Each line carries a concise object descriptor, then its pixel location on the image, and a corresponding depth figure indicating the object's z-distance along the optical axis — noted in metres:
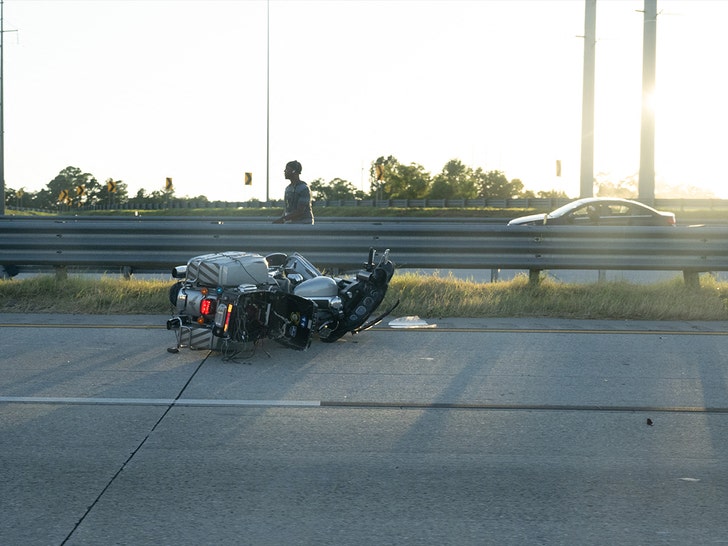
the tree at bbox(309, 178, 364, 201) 118.75
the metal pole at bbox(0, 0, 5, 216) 39.09
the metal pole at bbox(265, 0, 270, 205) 49.75
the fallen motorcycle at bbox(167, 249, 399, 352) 7.95
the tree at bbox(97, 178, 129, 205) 152.61
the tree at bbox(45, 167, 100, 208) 170.73
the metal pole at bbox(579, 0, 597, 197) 34.47
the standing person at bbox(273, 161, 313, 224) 12.28
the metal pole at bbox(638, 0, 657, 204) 32.50
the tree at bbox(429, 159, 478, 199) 86.62
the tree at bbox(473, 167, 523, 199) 102.88
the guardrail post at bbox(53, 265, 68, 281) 12.11
